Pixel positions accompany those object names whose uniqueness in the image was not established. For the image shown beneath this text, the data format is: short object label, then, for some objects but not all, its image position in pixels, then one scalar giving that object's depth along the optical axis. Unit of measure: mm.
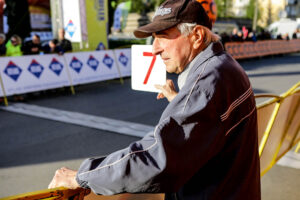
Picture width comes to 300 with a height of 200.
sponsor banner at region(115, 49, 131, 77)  12477
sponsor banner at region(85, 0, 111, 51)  14650
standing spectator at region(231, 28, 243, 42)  20438
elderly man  1241
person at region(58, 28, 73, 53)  11648
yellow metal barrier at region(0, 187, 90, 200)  1358
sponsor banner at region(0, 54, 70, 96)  9148
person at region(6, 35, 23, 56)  10109
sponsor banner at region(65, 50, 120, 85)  10805
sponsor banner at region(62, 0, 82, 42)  14039
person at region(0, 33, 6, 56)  9820
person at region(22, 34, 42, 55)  10508
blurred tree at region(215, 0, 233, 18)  54859
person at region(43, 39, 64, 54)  10859
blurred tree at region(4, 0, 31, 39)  21628
